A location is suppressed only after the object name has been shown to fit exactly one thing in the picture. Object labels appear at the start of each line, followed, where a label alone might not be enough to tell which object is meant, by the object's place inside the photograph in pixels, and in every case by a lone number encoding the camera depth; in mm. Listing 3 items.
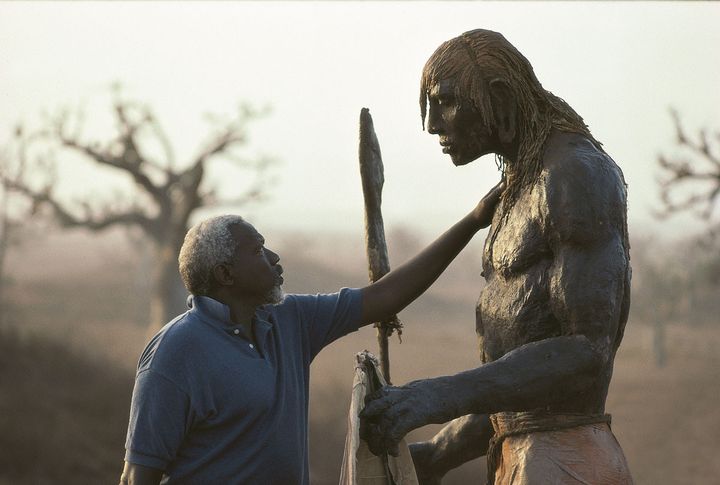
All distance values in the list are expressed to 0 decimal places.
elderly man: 3807
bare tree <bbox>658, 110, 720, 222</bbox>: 18922
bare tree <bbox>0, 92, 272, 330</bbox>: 23375
